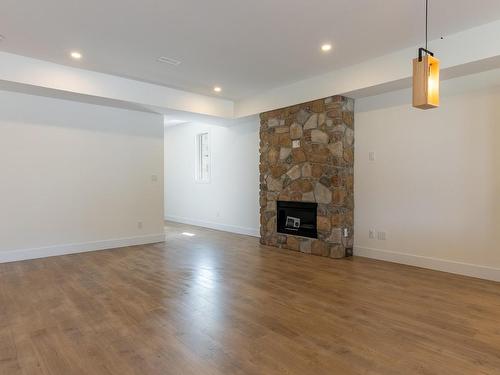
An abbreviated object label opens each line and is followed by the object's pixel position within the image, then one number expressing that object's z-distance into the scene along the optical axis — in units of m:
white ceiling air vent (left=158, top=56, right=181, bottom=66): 4.32
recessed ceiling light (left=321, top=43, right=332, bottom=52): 3.93
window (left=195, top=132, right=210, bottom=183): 8.30
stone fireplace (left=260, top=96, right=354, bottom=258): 4.93
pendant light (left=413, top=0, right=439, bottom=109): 2.40
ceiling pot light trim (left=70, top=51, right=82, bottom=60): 4.13
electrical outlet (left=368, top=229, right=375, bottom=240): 4.94
